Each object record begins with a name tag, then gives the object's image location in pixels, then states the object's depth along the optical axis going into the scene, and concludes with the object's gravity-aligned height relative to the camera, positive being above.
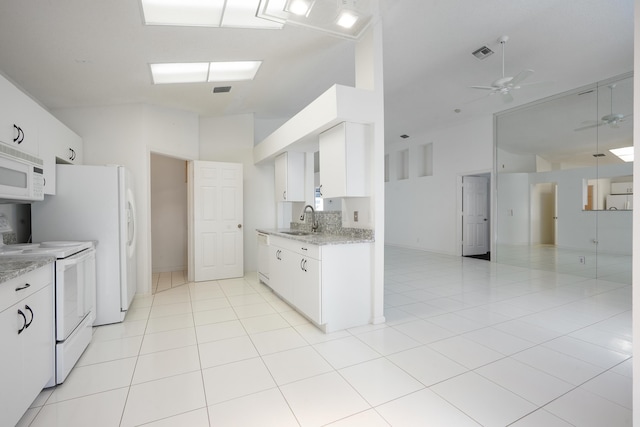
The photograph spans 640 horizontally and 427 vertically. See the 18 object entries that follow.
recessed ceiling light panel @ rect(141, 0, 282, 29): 2.42 +1.72
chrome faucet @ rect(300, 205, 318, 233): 4.19 -0.16
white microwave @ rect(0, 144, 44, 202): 2.14 +0.29
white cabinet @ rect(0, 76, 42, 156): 2.16 +0.74
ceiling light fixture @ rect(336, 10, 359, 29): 2.70 +1.81
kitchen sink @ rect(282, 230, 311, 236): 4.12 -0.31
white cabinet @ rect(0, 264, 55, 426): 1.41 -0.69
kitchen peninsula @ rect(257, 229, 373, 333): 2.81 -0.69
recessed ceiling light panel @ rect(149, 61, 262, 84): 3.51 +1.74
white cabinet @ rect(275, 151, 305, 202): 4.57 +0.55
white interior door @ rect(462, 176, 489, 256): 7.25 -0.14
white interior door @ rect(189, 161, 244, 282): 4.86 -0.16
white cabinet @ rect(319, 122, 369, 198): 2.99 +0.52
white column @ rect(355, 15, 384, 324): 3.03 +0.47
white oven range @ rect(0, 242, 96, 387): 1.98 -0.64
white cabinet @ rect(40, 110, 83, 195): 2.76 +0.69
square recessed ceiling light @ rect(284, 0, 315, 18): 2.36 +1.67
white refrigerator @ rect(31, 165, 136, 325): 2.92 -0.07
